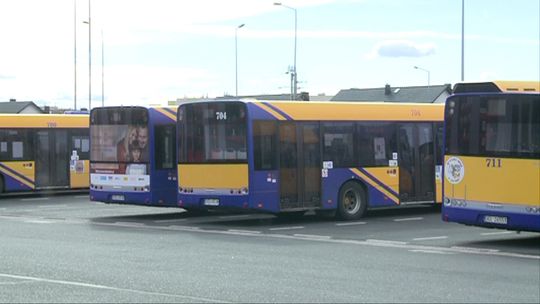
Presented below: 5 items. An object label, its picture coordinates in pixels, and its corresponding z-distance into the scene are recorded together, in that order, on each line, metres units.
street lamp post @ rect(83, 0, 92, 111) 60.15
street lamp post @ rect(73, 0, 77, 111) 59.94
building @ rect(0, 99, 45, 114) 81.31
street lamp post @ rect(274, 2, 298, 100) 60.82
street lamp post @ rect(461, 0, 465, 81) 38.91
